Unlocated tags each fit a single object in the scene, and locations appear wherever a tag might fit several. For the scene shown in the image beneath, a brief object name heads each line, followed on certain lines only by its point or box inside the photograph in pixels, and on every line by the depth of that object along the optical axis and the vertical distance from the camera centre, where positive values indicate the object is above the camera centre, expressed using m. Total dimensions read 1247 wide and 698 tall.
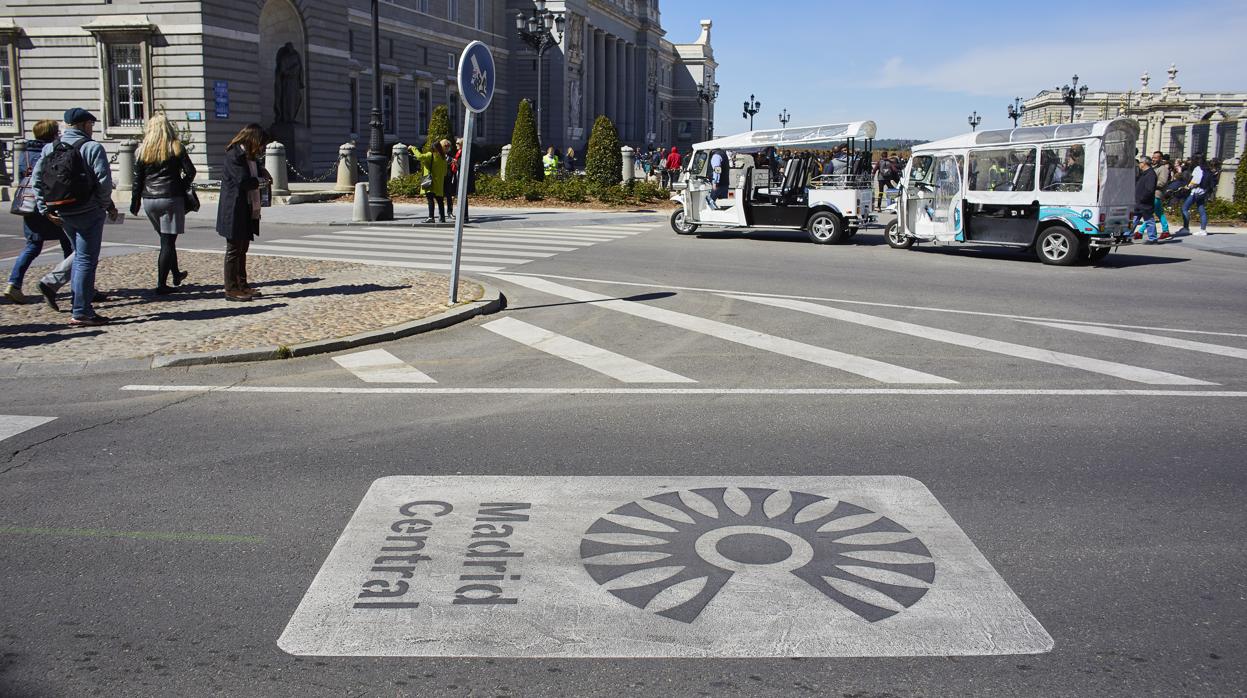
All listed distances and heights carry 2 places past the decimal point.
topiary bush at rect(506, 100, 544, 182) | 33.53 +1.60
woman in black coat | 10.84 +0.03
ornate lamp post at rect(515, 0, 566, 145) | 41.62 +6.91
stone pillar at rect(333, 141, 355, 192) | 34.12 +0.93
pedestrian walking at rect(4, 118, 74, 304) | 10.59 -0.42
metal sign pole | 11.02 +0.10
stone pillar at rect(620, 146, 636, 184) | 38.84 +1.44
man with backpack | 9.47 +0.00
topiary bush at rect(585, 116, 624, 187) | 34.12 +1.41
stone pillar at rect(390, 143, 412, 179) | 34.47 +1.16
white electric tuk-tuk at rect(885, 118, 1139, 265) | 16.95 +0.32
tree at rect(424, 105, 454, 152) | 35.88 +2.51
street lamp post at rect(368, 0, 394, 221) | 23.81 +0.54
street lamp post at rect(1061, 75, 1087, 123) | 58.50 +6.46
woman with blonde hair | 11.14 +0.15
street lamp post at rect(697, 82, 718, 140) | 123.57 +11.77
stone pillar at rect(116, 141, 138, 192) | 30.89 +0.82
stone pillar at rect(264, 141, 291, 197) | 30.52 +0.93
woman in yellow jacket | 22.83 +0.54
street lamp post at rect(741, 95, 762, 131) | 82.94 +7.53
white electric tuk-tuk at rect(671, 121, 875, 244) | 20.84 +0.40
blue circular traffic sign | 10.73 +1.29
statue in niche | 39.56 +4.19
